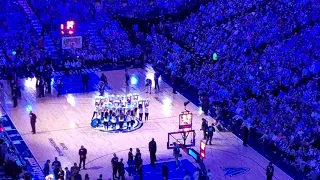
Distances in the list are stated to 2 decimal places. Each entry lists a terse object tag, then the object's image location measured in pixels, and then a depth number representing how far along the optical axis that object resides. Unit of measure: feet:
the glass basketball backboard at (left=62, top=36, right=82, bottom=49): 147.23
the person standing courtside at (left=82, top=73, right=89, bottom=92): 144.25
